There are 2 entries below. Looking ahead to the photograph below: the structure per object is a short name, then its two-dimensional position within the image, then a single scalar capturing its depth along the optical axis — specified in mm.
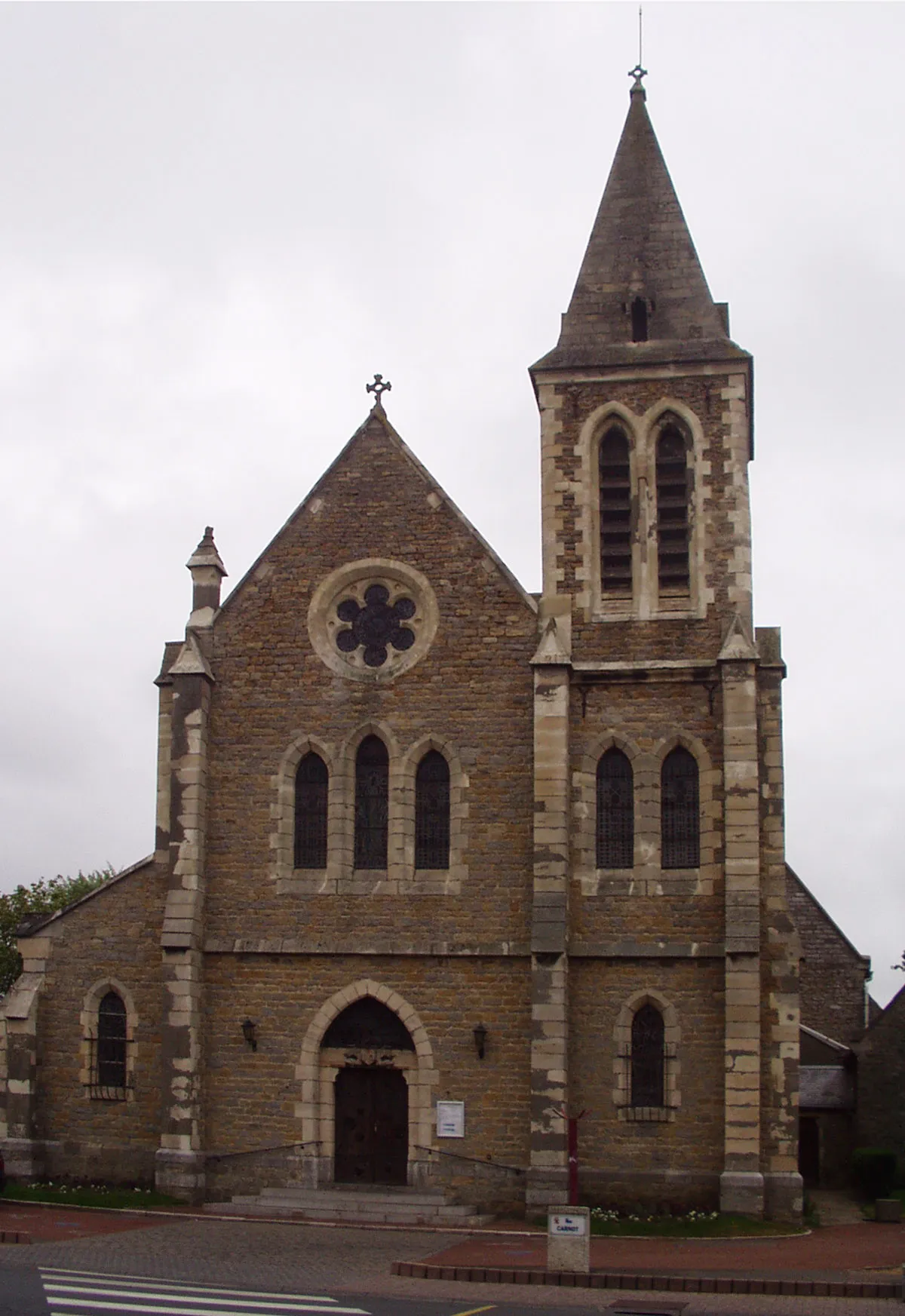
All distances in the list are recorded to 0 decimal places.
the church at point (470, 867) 23016
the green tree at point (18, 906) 52219
